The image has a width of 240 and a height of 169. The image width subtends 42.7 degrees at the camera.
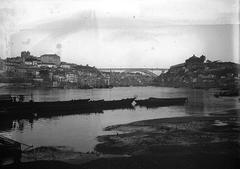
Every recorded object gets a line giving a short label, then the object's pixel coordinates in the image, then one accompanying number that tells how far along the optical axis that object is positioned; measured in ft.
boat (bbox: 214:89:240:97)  187.73
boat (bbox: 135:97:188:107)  136.56
